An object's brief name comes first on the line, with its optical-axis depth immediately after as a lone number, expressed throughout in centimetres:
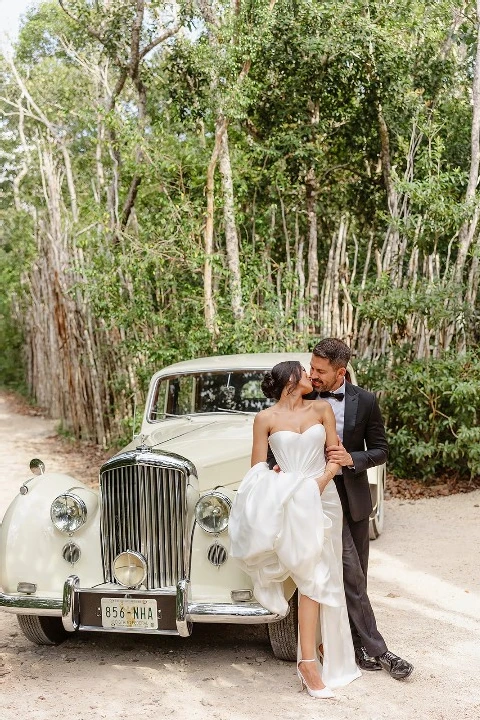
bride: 375
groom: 401
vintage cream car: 405
